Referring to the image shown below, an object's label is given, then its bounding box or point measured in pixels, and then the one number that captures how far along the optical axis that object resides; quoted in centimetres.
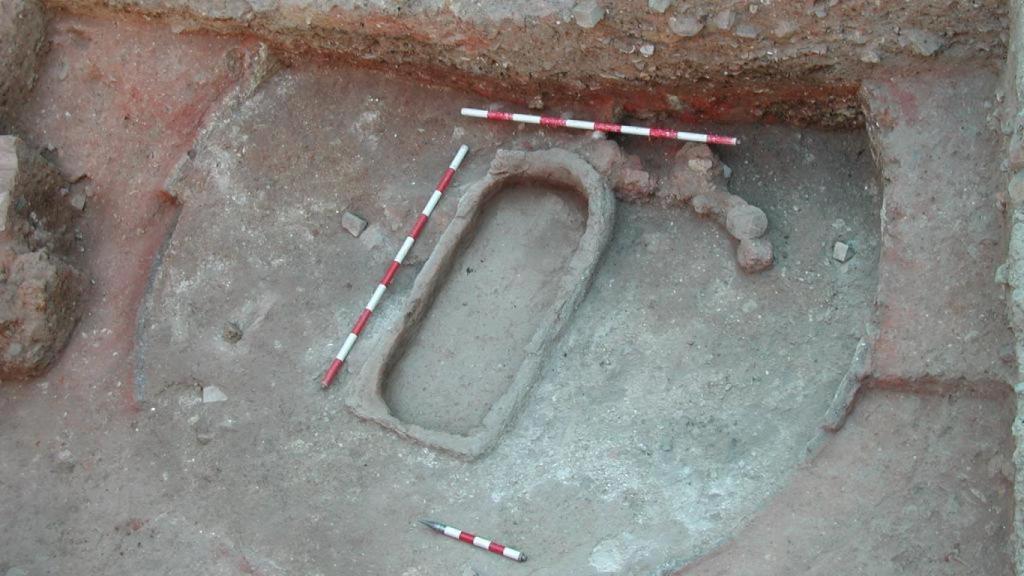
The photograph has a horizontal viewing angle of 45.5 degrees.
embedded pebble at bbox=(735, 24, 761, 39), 545
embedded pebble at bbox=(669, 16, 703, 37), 546
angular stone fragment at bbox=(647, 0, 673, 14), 546
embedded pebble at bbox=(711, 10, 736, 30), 541
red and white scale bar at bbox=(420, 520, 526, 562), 518
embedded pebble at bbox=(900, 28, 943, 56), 520
